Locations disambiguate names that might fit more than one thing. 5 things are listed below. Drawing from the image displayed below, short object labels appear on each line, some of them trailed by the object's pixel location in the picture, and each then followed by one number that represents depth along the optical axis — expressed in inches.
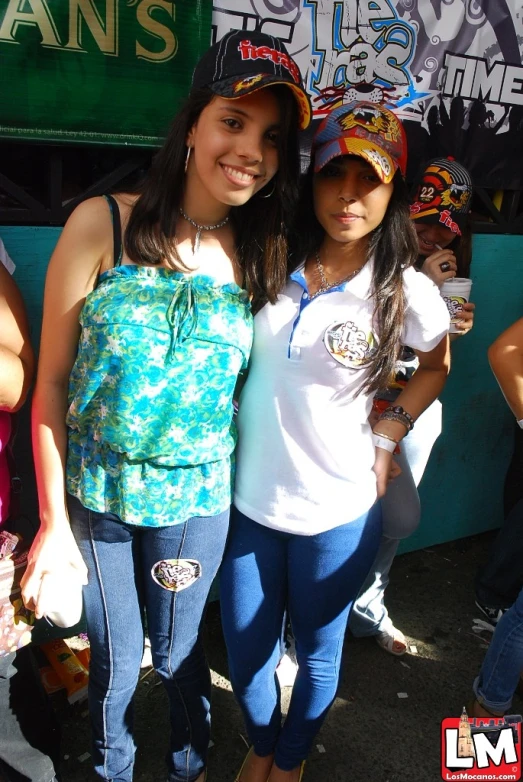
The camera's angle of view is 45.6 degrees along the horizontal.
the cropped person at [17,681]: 66.3
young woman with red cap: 67.6
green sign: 75.1
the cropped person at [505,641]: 81.7
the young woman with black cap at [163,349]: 61.1
